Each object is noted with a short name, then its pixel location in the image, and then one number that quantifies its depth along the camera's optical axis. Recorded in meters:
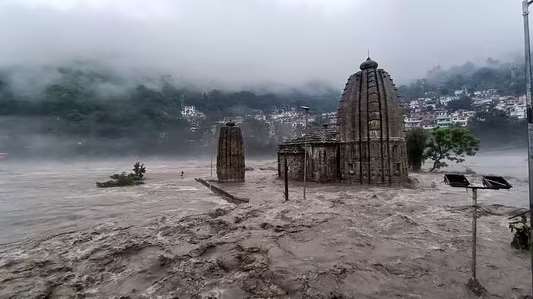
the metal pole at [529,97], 5.98
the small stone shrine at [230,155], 34.91
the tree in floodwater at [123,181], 40.62
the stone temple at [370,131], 28.42
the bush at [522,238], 10.93
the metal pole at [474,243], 7.50
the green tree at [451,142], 46.50
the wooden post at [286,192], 19.59
